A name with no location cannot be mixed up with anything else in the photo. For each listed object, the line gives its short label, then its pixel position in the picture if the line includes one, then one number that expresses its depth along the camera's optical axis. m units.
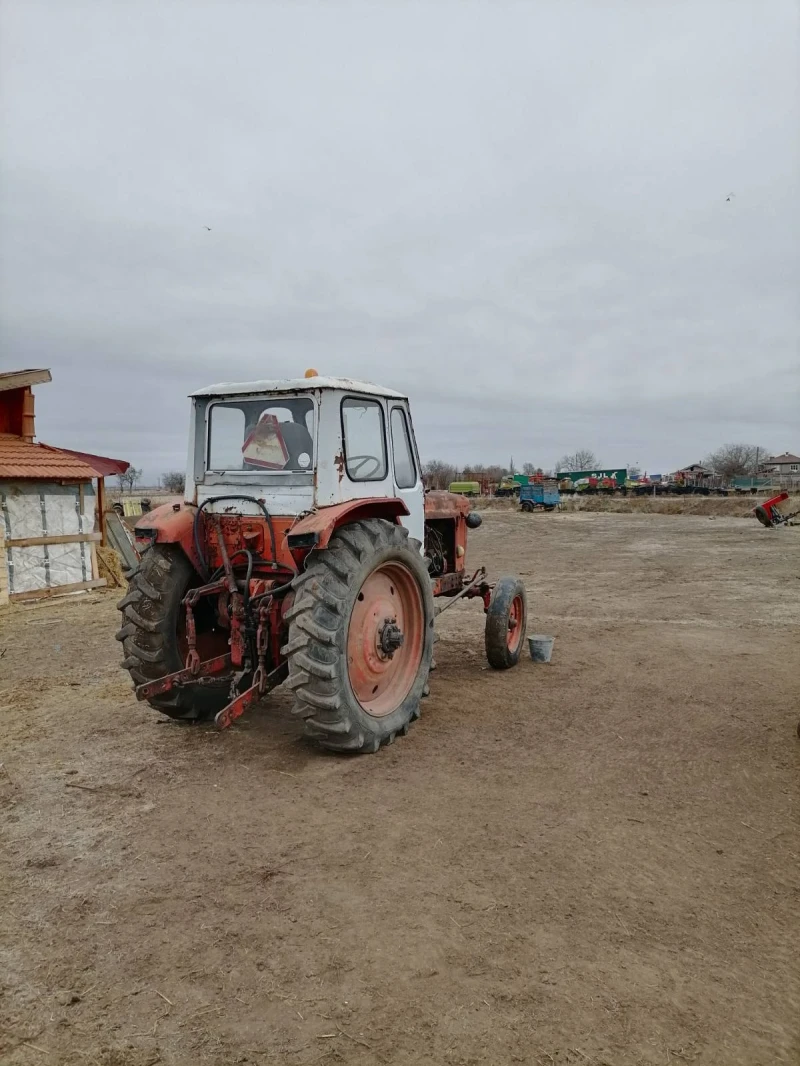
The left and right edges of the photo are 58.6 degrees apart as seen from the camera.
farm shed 11.66
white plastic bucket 7.44
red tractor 4.52
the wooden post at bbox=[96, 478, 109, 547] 14.00
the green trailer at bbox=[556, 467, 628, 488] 56.41
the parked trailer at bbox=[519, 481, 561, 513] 41.41
